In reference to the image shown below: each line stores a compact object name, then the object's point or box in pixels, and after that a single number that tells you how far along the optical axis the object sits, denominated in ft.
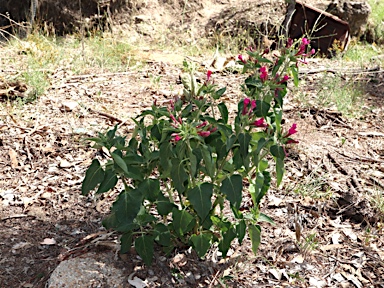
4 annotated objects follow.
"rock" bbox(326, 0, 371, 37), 28.17
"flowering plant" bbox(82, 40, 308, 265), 8.29
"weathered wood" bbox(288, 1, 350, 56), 25.58
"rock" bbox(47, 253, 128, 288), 9.38
